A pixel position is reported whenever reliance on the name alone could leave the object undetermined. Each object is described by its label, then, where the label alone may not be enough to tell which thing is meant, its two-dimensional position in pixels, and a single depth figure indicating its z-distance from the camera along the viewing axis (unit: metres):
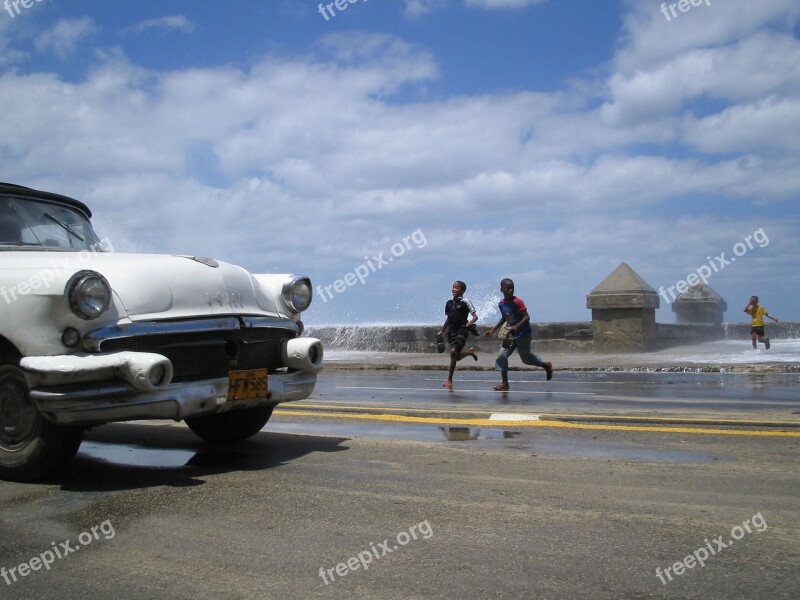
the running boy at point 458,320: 12.56
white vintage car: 4.76
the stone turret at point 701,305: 28.62
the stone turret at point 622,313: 20.39
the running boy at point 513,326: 11.91
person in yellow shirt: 21.09
